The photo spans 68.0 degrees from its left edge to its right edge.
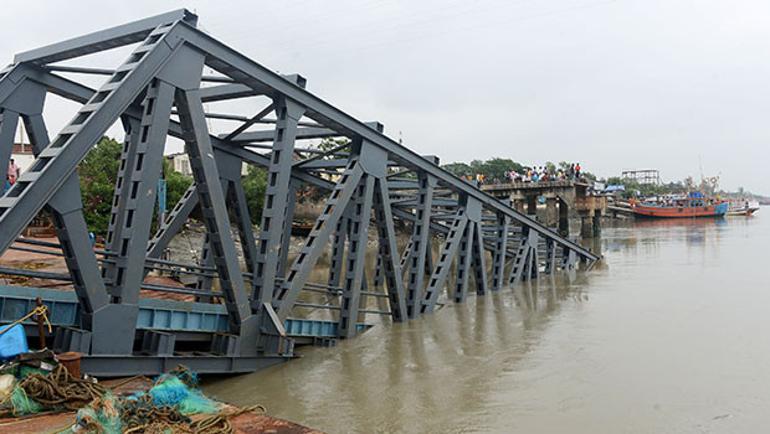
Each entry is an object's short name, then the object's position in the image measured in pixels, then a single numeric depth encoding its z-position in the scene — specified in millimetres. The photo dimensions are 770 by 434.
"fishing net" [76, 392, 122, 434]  4203
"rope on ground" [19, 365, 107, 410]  5020
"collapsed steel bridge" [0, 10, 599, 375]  6520
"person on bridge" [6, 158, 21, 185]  21562
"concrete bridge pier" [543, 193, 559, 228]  44031
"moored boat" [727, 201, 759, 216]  98312
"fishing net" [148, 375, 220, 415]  5348
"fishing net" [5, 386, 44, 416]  4809
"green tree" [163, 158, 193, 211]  33094
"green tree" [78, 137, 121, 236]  28719
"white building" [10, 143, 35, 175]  38719
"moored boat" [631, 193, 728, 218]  81812
